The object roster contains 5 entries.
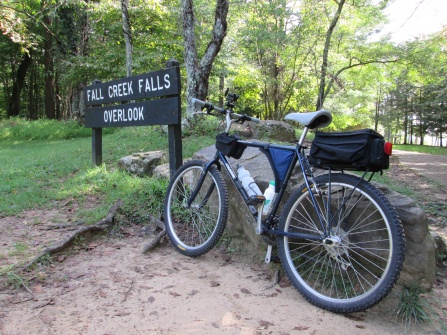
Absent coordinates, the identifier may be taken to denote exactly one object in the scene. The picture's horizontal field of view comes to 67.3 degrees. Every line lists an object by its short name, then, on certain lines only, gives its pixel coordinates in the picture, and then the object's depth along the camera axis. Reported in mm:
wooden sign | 4058
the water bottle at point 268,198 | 2828
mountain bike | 2209
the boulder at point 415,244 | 2398
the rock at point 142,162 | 5641
